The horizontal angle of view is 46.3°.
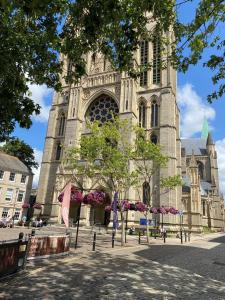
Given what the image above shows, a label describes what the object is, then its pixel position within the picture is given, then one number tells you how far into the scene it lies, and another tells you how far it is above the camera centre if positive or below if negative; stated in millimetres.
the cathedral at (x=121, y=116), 37062 +16537
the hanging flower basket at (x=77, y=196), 17094 +1901
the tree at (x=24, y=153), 49466 +12834
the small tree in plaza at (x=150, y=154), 22781 +6490
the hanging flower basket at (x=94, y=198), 17873 +1933
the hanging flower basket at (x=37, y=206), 39062 +2551
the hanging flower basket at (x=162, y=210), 27672 +2223
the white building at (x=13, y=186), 40031 +5648
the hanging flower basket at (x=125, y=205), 21458 +1994
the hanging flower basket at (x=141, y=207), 23403 +2019
